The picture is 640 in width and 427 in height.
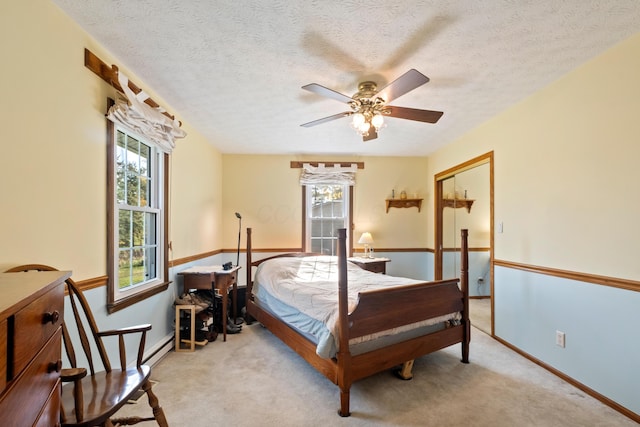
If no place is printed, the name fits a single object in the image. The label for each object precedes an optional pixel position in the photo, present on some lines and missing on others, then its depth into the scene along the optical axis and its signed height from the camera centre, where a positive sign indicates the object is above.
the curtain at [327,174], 4.76 +0.67
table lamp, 4.59 -0.36
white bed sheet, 2.15 -0.67
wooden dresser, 0.68 -0.34
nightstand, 4.30 -0.68
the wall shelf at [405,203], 4.93 +0.22
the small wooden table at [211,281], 3.15 -0.68
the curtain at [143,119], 2.12 +0.77
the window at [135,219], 2.17 -0.02
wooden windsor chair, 1.19 -0.81
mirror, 4.72 -0.15
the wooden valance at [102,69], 1.90 +0.97
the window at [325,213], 4.88 +0.05
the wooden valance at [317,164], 4.79 +0.83
